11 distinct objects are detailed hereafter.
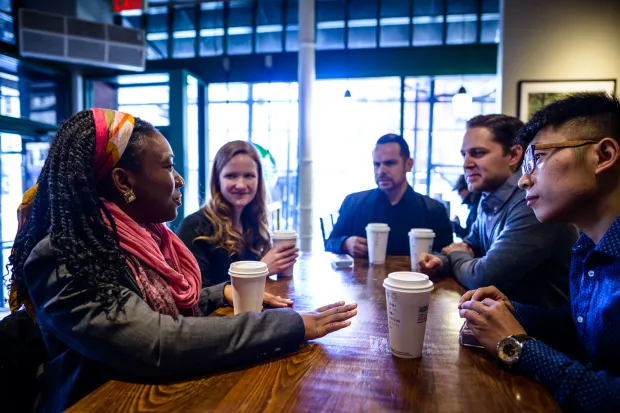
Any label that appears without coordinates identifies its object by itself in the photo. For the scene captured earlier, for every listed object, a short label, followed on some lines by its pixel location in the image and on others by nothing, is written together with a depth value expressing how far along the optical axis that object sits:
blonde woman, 2.00
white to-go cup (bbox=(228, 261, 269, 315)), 1.19
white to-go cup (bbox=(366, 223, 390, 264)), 2.06
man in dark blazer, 2.87
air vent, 4.47
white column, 4.95
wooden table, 0.79
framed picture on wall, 4.37
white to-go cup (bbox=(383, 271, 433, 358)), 0.97
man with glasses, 0.89
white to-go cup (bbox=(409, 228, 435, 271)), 1.92
